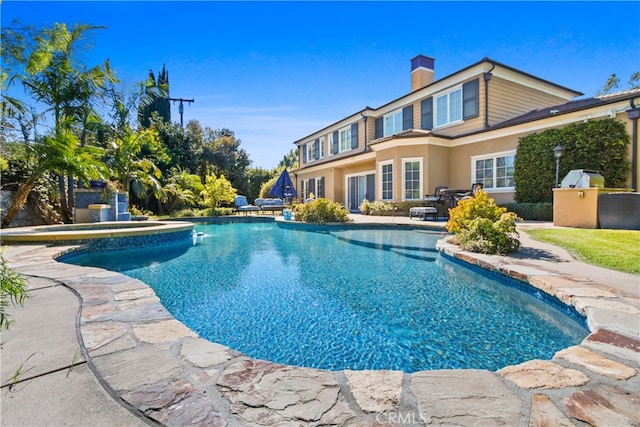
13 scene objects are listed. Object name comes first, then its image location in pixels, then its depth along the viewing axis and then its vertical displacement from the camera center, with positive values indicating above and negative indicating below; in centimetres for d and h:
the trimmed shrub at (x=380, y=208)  1462 -29
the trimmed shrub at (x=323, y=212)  1212 -39
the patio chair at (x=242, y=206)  1838 -18
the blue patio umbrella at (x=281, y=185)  1748 +106
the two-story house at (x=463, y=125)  1234 +309
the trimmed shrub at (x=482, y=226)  566 -51
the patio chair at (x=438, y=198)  1234 +16
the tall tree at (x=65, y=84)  927 +421
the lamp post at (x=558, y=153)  996 +163
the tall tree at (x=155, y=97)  1491 +631
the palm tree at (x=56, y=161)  862 +130
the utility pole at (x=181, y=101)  2692 +930
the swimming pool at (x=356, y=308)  275 -132
